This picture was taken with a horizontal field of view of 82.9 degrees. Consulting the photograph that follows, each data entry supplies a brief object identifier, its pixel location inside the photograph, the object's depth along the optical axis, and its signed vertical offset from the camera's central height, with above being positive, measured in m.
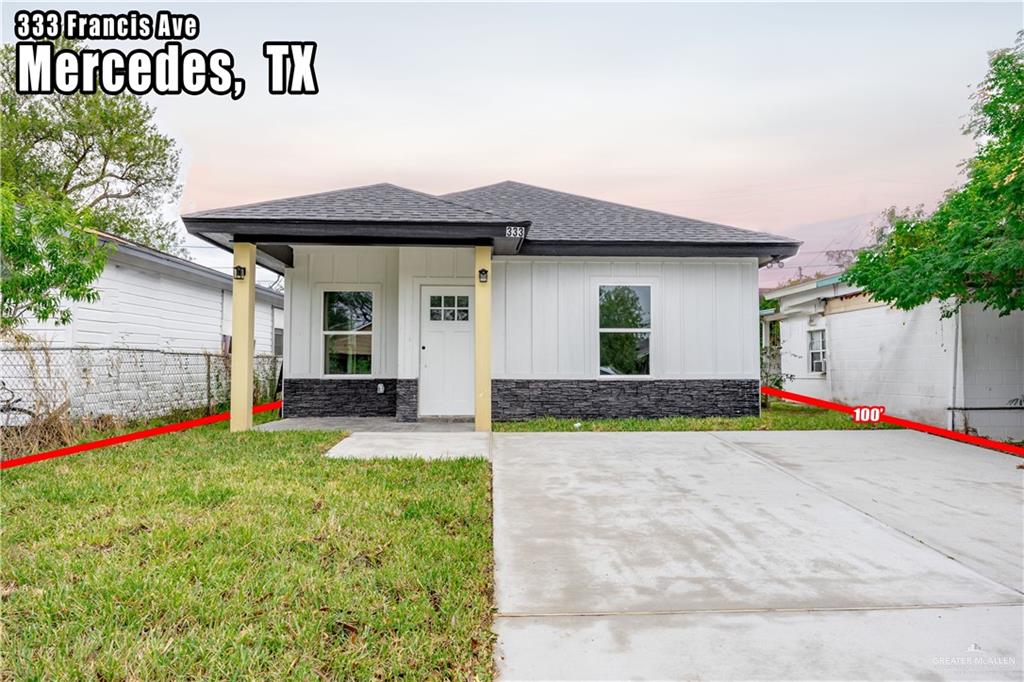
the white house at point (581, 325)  9.25 +0.50
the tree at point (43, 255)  5.75 +1.10
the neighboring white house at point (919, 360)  8.39 -0.10
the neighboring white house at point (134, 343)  6.83 +0.28
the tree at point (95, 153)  16.95 +6.46
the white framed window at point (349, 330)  9.95 +0.47
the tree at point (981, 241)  6.51 +1.47
